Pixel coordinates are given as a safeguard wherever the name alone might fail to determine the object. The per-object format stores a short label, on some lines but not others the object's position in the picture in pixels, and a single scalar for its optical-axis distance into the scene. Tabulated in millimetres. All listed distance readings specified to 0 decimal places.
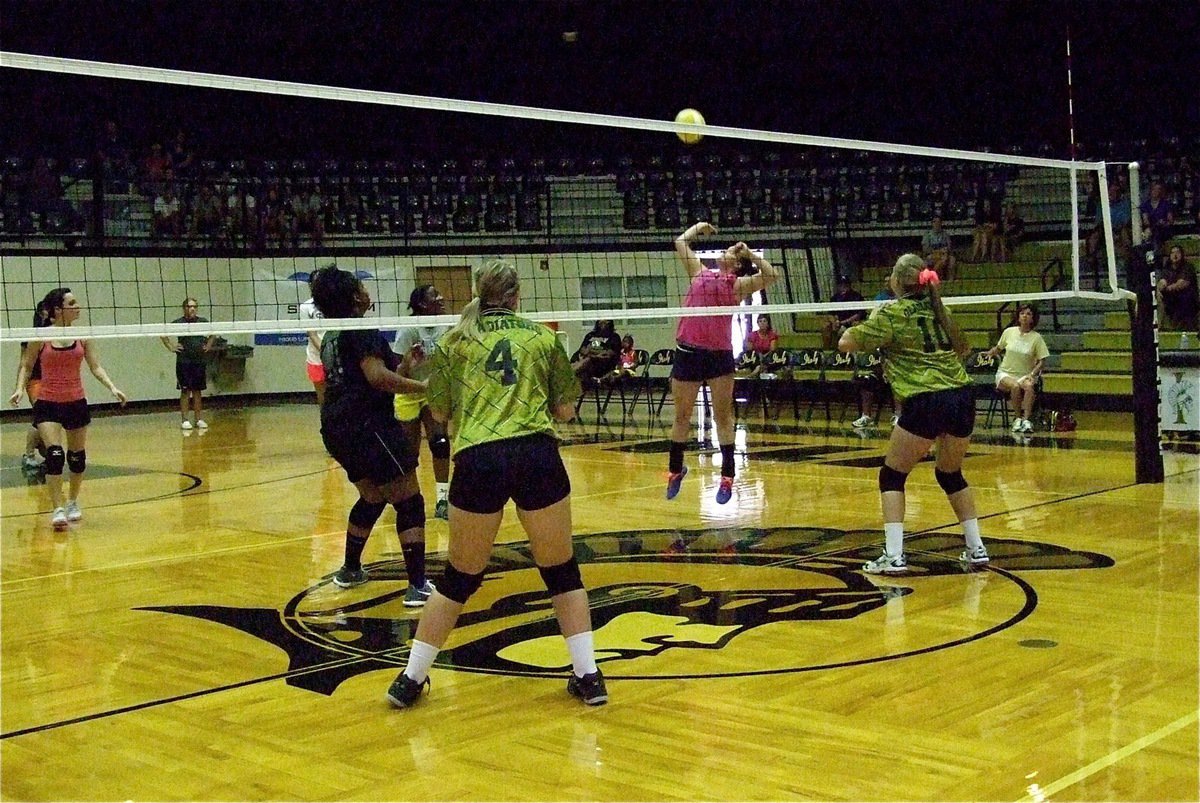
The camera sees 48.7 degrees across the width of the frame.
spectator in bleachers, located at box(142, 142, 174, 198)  20969
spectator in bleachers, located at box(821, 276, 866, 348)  17059
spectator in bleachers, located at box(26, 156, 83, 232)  20438
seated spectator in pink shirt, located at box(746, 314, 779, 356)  18016
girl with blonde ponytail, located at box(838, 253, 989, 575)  6988
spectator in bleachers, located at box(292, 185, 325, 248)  20469
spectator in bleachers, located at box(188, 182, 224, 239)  20172
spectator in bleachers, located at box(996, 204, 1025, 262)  18812
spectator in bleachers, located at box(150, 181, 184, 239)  20562
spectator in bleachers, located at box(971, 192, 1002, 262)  18938
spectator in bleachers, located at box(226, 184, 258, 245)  20078
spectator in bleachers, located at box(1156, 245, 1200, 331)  15703
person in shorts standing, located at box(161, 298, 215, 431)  19016
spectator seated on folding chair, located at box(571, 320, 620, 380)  17152
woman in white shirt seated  14781
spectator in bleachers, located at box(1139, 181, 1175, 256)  16806
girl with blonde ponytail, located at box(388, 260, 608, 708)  4801
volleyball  11180
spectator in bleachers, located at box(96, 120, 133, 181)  21453
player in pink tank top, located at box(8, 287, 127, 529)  9625
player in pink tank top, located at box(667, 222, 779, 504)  8281
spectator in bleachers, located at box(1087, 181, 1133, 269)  14975
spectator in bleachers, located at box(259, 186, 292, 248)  20078
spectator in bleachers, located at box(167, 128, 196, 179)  22016
